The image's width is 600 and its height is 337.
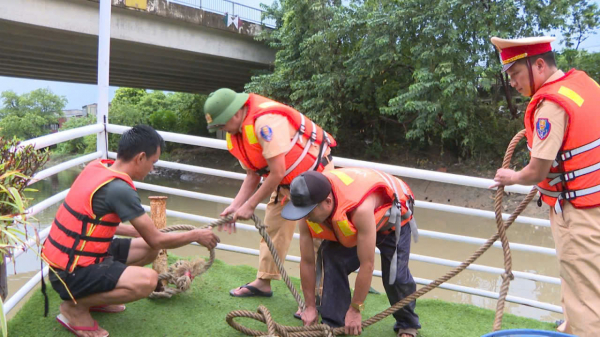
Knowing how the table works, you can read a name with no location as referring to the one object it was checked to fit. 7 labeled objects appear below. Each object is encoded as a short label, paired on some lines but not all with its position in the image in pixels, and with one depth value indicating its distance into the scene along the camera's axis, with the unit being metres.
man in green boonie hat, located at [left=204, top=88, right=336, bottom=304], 2.48
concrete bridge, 10.46
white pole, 3.55
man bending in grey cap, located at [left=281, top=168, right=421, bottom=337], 2.16
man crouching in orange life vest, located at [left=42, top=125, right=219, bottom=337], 2.17
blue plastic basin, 1.59
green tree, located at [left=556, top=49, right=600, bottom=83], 11.34
